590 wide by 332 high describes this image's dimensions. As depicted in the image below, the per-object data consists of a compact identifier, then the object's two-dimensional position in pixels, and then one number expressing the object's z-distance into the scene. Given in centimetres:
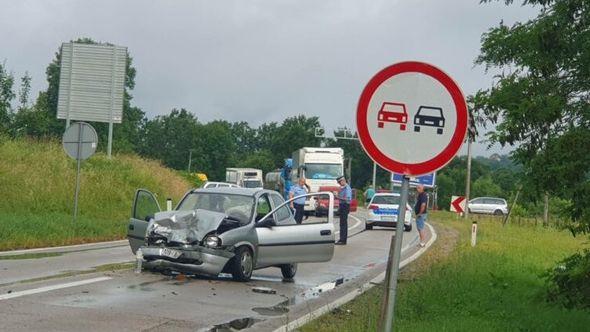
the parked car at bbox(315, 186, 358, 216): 3111
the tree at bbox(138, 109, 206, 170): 13775
